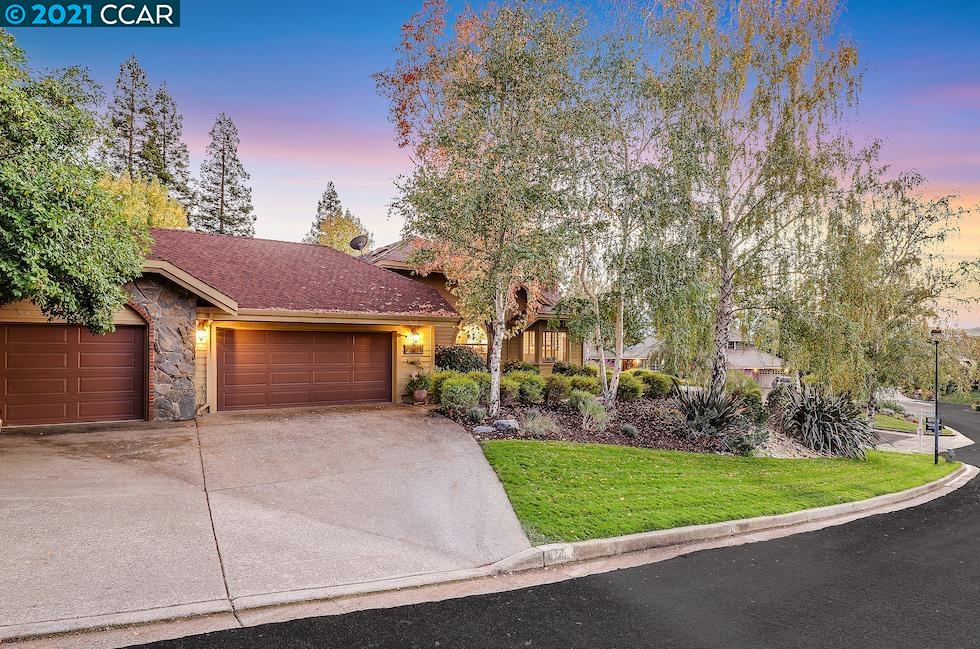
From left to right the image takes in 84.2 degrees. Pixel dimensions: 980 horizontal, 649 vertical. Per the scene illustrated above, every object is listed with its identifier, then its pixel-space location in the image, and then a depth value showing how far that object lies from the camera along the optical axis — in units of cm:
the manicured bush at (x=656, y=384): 2072
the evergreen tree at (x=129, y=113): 3381
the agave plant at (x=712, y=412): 1360
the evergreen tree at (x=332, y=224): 4253
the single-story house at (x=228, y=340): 1125
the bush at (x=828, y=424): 1508
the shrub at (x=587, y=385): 1770
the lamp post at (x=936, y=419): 1514
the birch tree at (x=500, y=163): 1260
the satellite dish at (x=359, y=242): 2173
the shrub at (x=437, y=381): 1441
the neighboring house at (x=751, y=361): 3178
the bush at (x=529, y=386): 1516
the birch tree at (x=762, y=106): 1485
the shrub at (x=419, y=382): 1498
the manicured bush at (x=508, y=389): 1503
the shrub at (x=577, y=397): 1452
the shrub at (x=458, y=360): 1925
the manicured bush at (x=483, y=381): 1448
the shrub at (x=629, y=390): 1858
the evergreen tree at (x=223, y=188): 3941
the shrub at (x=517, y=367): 2089
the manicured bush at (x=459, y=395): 1309
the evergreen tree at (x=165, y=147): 3519
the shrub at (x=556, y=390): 1614
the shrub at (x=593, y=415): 1298
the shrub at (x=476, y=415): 1241
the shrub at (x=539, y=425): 1187
